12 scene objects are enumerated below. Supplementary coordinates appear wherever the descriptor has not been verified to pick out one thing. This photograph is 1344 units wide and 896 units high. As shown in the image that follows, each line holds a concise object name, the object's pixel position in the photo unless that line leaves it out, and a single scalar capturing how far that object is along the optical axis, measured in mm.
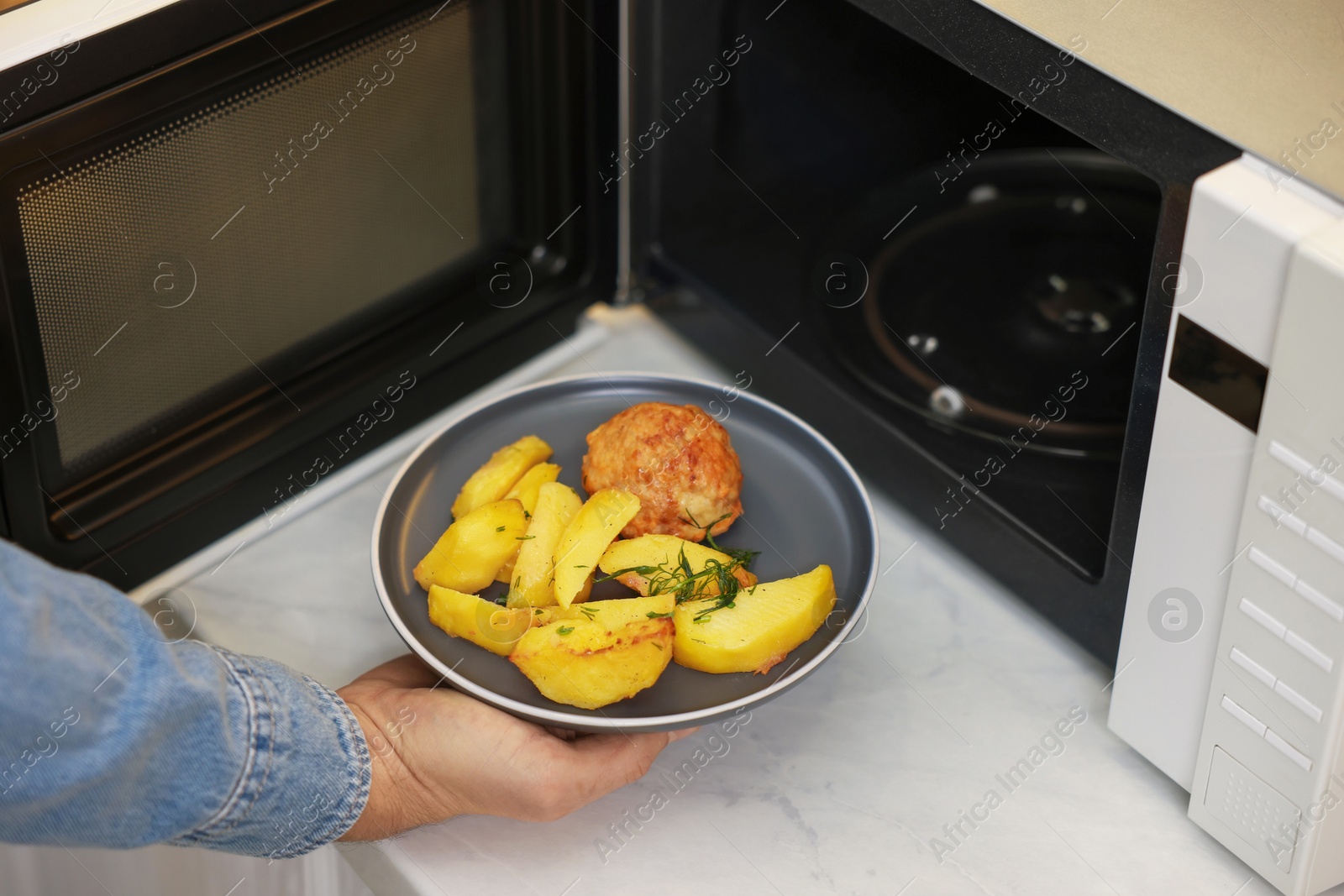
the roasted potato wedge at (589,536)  1227
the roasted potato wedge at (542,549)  1234
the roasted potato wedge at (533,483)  1271
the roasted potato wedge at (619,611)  1206
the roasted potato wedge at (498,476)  1276
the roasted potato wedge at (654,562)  1232
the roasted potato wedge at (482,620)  1217
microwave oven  1140
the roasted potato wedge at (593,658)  1185
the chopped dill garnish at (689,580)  1226
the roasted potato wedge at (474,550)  1238
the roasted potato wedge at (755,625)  1201
